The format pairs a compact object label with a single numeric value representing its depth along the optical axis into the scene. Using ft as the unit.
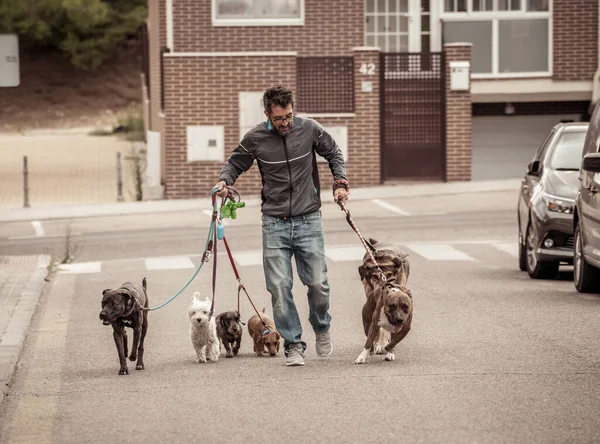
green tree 222.48
